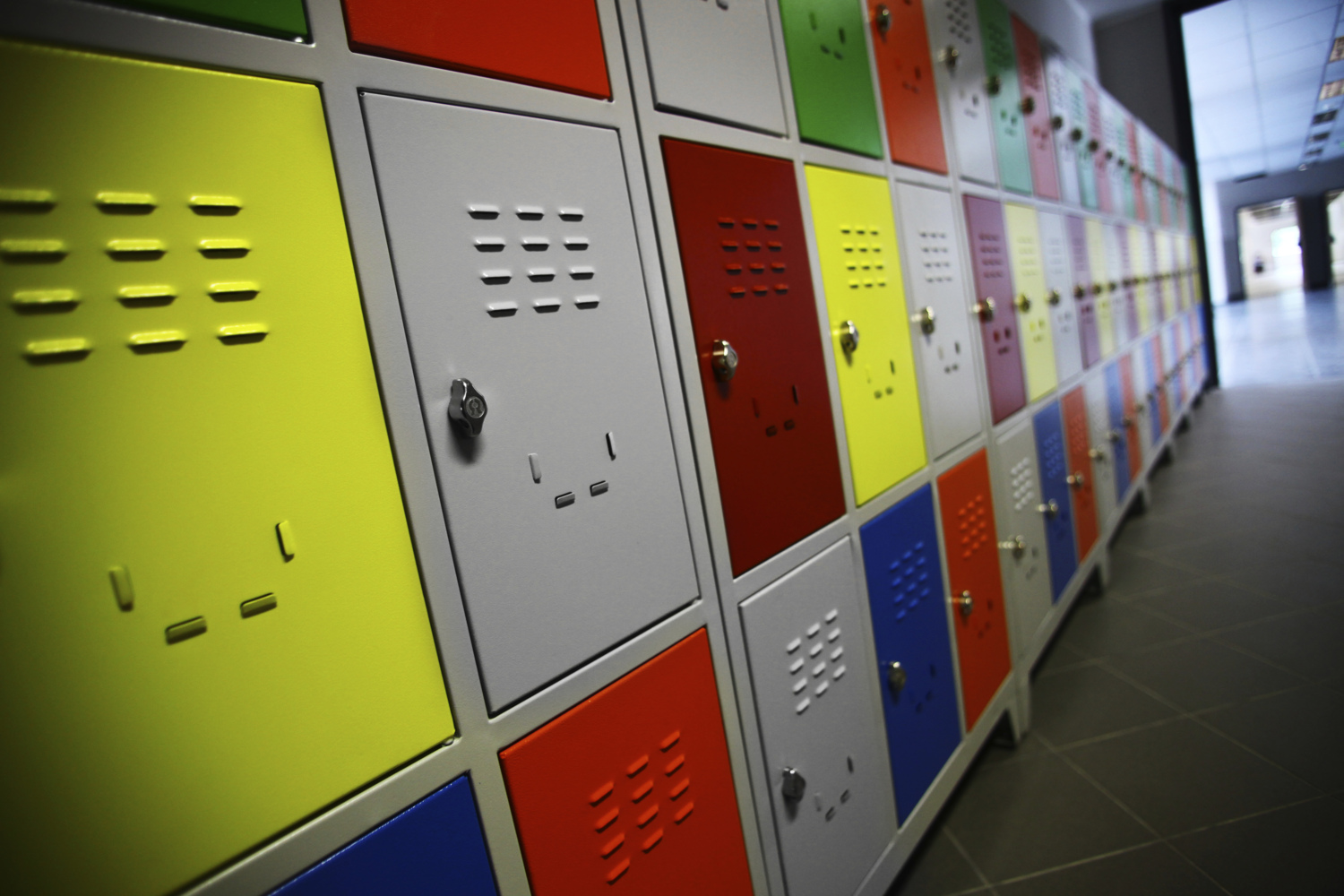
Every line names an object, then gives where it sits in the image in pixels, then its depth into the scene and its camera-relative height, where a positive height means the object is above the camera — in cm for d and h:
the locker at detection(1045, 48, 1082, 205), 304 +76
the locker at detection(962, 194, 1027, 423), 217 +3
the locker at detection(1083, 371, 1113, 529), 323 -69
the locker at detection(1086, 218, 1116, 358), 343 +4
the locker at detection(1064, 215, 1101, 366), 314 +4
